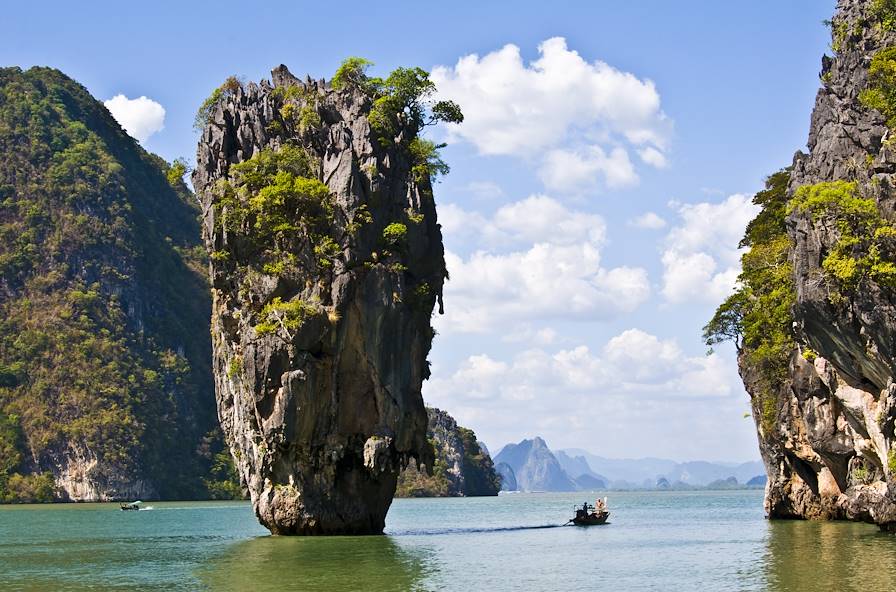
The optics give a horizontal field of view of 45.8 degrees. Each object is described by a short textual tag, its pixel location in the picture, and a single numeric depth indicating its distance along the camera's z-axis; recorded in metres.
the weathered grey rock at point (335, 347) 46.12
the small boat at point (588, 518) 62.41
